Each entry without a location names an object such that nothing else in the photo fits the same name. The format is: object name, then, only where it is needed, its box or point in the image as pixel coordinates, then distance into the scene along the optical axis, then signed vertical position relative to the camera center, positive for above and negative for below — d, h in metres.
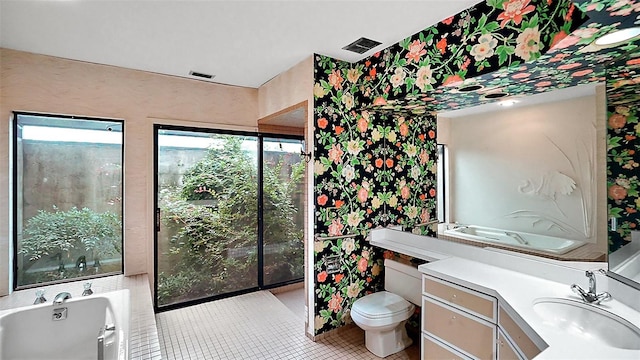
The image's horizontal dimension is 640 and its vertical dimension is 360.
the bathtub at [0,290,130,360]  2.21 -1.10
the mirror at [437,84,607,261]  1.86 +0.02
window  2.79 -0.17
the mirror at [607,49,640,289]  1.54 +0.06
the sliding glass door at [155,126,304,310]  3.39 -0.41
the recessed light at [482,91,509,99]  2.25 +0.62
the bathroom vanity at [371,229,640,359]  1.33 -0.65
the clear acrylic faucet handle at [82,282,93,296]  2.53 -0.91
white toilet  2.41 -1.06
